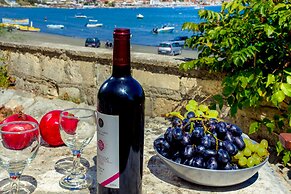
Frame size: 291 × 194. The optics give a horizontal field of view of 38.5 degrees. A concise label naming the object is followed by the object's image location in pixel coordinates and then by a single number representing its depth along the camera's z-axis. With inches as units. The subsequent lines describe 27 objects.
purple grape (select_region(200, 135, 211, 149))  48.6
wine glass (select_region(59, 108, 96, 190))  51.0
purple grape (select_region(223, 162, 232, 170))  49.1
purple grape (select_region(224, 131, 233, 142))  50.8
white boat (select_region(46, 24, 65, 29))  1807.1
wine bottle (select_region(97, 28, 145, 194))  43.0
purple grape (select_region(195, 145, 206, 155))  48.6
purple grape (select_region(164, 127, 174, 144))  51.7
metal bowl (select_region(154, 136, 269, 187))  48.8
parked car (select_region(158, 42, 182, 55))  1062.4
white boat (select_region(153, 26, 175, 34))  1734.5
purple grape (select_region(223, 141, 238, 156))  49.4
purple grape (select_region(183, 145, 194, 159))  49.4
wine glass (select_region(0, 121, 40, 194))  45.8
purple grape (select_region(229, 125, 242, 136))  52.0
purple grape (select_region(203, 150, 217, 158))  48.8
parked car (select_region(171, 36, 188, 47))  1224.5
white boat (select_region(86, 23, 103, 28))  1963.6
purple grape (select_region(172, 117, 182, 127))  52.2
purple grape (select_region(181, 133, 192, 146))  49.8
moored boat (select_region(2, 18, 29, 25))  1835.6
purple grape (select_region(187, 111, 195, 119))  52.6
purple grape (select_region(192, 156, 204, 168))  49.2
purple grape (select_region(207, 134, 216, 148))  49.1
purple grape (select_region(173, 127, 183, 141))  50.1
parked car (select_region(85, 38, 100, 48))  1109.7
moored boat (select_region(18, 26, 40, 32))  1516.7
